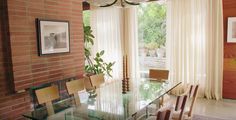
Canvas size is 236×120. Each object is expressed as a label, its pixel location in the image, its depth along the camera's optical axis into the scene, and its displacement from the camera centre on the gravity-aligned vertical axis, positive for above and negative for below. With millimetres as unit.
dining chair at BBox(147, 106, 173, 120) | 1387 -517
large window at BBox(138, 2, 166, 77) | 4134 +417
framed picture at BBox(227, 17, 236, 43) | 3339 +409
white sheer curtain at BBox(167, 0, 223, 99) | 3430 +180
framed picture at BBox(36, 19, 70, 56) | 2475 +275
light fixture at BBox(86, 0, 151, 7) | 2142 +654
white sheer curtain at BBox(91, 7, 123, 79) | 4493 +529
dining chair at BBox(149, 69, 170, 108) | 2958 -407
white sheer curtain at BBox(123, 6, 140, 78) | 4318 +354
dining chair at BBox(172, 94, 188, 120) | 1733 -534
